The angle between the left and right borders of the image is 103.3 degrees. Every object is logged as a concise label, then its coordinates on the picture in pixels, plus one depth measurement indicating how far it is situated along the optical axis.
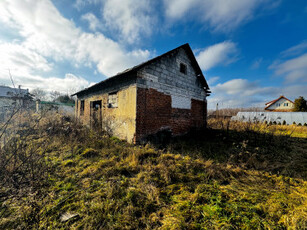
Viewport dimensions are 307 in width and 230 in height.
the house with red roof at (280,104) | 35.44
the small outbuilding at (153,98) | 6.12
